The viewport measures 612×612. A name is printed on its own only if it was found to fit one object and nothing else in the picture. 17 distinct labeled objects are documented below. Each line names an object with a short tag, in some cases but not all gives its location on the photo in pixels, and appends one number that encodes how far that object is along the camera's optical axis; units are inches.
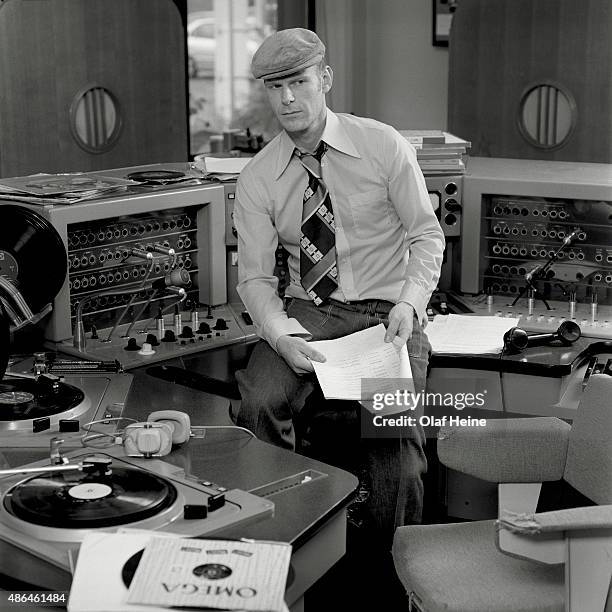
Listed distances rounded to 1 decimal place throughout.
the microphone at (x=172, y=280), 116.6
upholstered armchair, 70.5
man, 105.6
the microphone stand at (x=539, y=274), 122.3
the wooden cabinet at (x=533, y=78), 191.2
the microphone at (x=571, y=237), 122.2
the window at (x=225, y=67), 266.8
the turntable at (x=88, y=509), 63.0
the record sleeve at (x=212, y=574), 55.4
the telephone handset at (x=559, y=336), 108.3
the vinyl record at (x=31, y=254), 106.1
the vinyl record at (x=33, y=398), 88.0
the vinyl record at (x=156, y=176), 125.9
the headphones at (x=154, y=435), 77.1
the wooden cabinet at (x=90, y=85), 177.3
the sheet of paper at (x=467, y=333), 109.0
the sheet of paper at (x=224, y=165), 130.7
